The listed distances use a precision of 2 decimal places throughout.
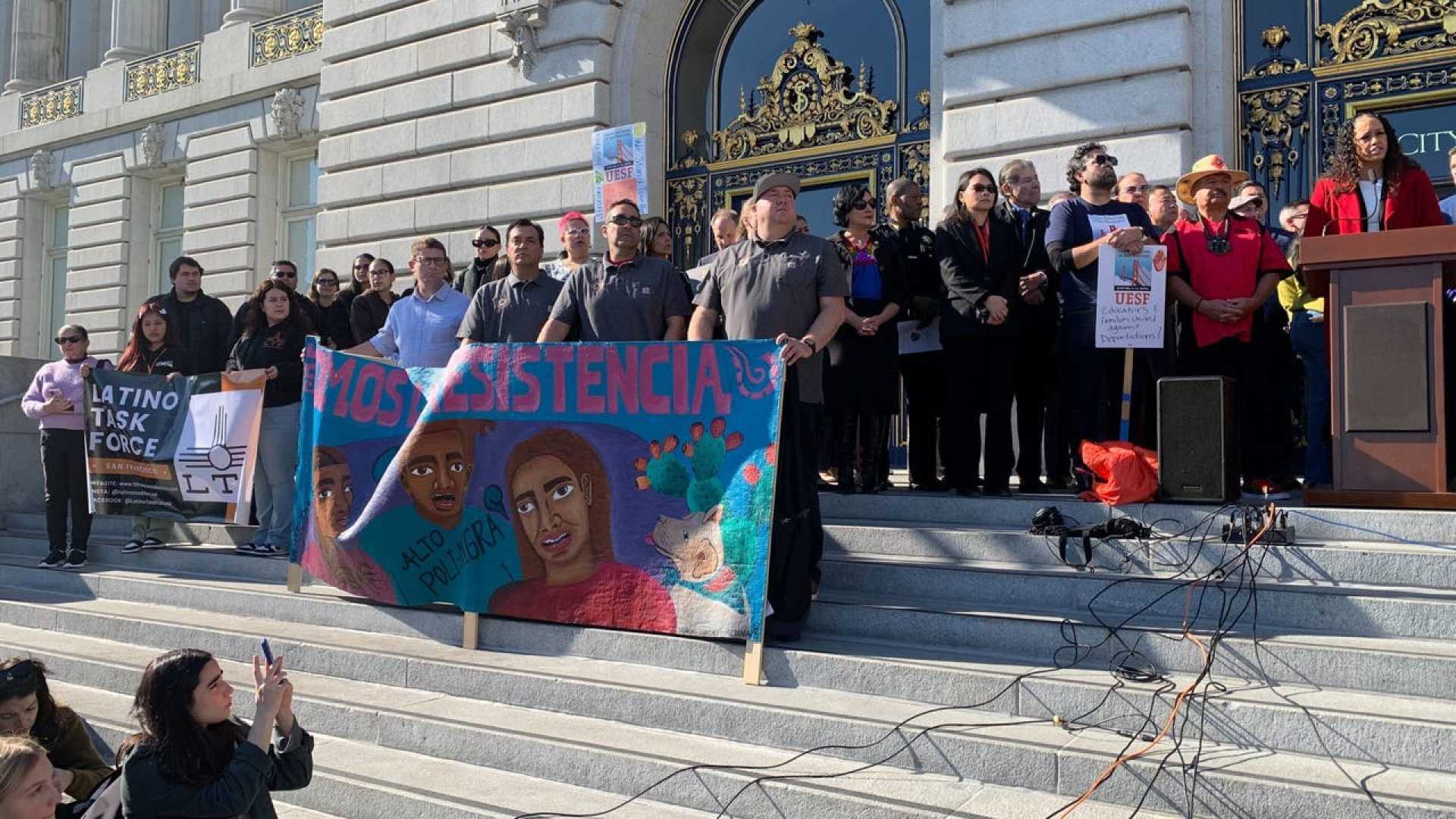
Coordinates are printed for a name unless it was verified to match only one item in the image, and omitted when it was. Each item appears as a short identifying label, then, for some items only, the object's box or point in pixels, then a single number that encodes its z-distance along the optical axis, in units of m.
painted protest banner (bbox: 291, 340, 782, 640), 5.59
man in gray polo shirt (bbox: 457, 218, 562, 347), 7.33
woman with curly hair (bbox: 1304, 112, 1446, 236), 6.36
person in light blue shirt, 7.95
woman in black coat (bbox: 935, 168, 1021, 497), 7.30
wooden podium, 5.59
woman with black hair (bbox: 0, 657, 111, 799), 3.92
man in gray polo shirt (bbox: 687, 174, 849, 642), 5.68
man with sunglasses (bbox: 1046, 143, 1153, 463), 7.25
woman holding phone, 3.44
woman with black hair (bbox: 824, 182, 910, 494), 7.47
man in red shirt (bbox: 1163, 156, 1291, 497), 6.93
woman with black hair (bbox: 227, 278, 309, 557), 8.89
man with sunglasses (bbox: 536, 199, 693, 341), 6.66
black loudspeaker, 6.16
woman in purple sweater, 9.53
